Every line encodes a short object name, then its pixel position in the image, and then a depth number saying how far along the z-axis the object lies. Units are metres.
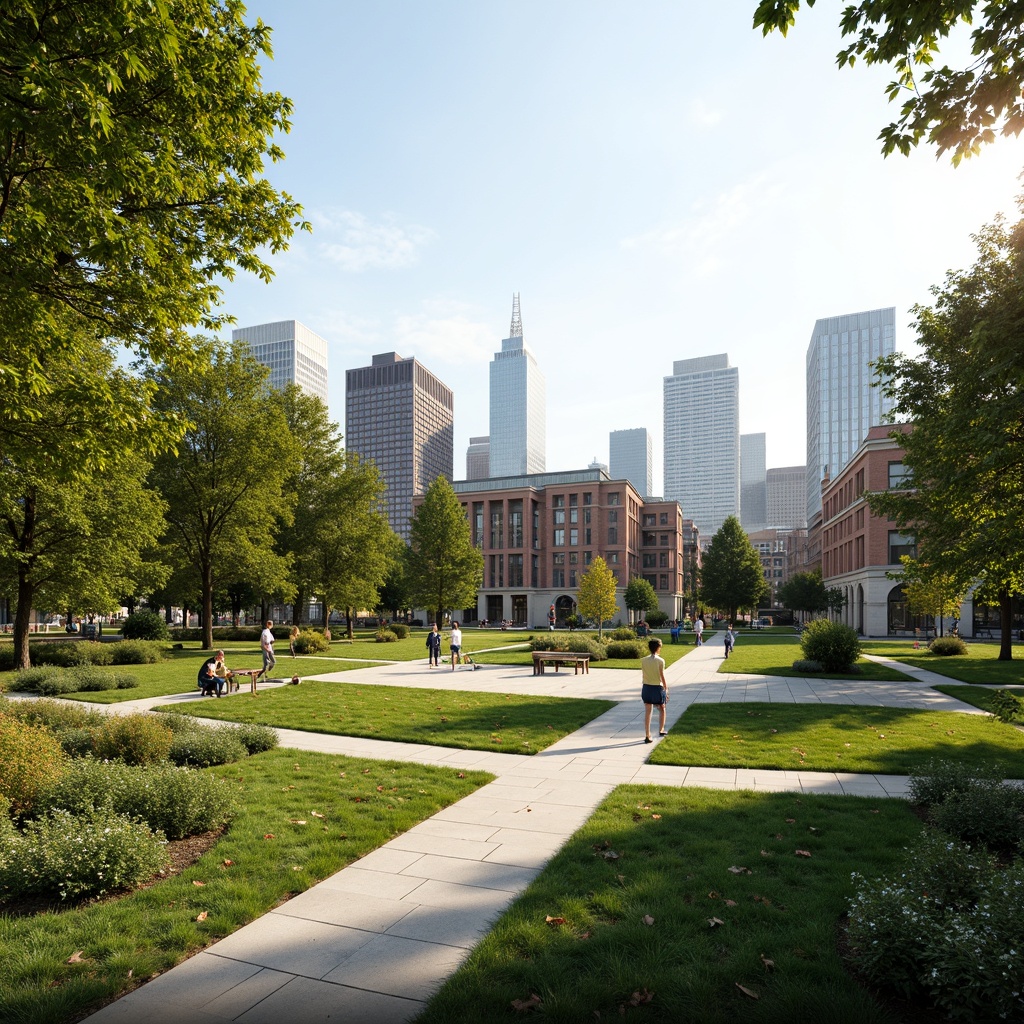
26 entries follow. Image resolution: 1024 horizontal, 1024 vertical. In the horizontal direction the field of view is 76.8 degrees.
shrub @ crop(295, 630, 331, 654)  32.66
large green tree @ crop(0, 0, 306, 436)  6.92
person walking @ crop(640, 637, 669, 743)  12.16
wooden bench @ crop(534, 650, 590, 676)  24.39
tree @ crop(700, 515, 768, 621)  76.62
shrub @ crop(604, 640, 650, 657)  30.77
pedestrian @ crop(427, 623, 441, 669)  26.34
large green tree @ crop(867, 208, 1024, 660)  12.04
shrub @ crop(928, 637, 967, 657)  33.75
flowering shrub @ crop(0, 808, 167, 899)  5.40
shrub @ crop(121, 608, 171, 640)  32.81
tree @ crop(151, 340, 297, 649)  31.39
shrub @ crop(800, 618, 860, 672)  24.33
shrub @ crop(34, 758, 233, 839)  6.86
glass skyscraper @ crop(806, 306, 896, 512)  189.75
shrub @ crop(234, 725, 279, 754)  11.03
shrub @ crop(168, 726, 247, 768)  9.94
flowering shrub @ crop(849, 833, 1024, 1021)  3.67
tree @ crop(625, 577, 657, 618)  81.25
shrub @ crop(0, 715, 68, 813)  6.98
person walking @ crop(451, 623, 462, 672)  25.65
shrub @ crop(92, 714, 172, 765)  9.25
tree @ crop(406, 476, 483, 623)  53.78
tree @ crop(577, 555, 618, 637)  52.12
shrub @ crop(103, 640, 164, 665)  25.70
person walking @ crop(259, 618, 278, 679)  20.95
